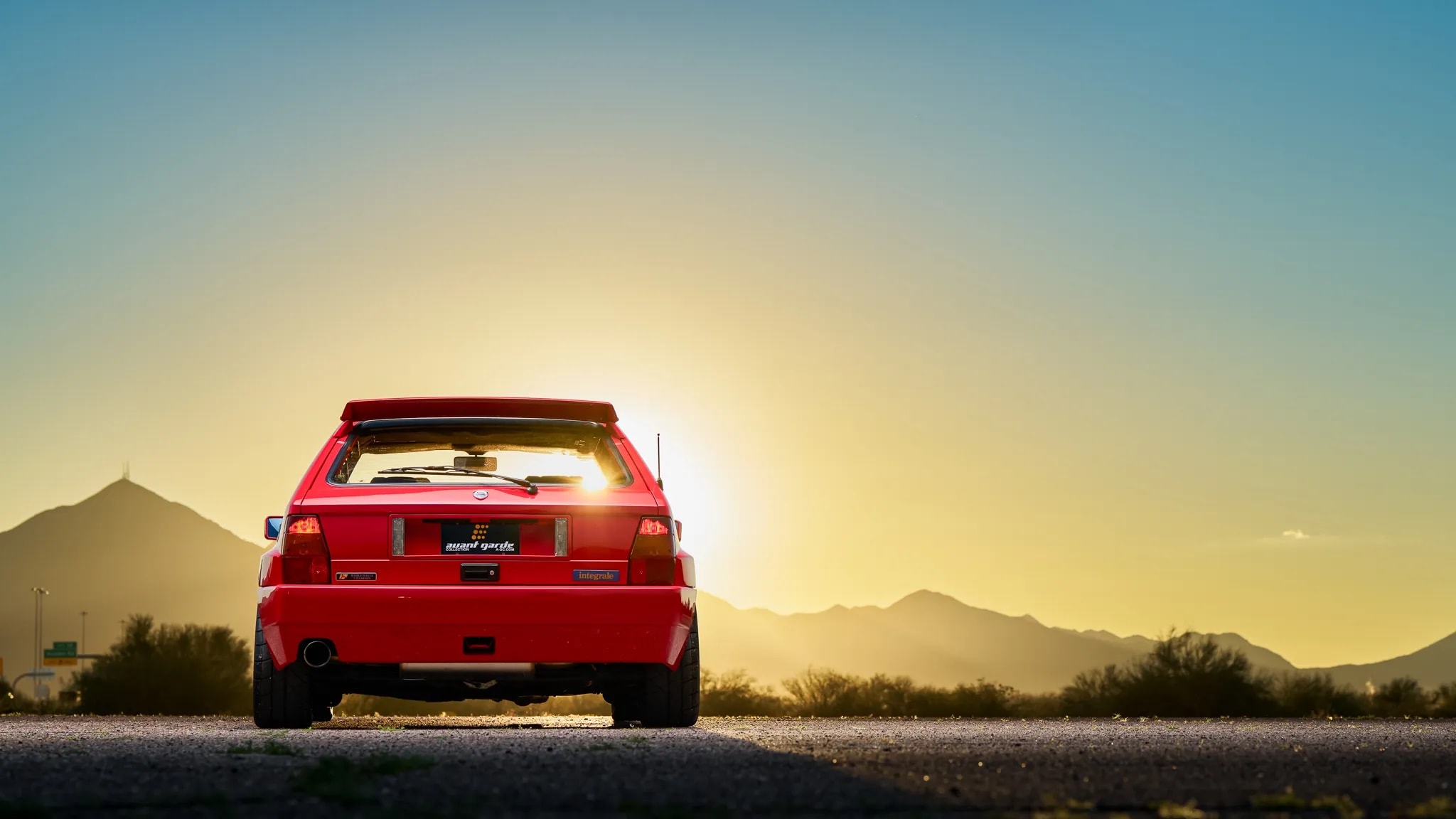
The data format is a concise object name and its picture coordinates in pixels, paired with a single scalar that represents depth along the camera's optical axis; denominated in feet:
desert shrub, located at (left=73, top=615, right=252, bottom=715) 110.52
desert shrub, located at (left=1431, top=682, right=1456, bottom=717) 51.72
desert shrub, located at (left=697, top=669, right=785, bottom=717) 62.75
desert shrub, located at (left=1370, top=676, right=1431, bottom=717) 52.21
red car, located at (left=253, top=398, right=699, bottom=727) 28.94
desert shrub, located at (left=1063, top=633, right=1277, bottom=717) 60.49
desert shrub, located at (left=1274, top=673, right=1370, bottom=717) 53.57
